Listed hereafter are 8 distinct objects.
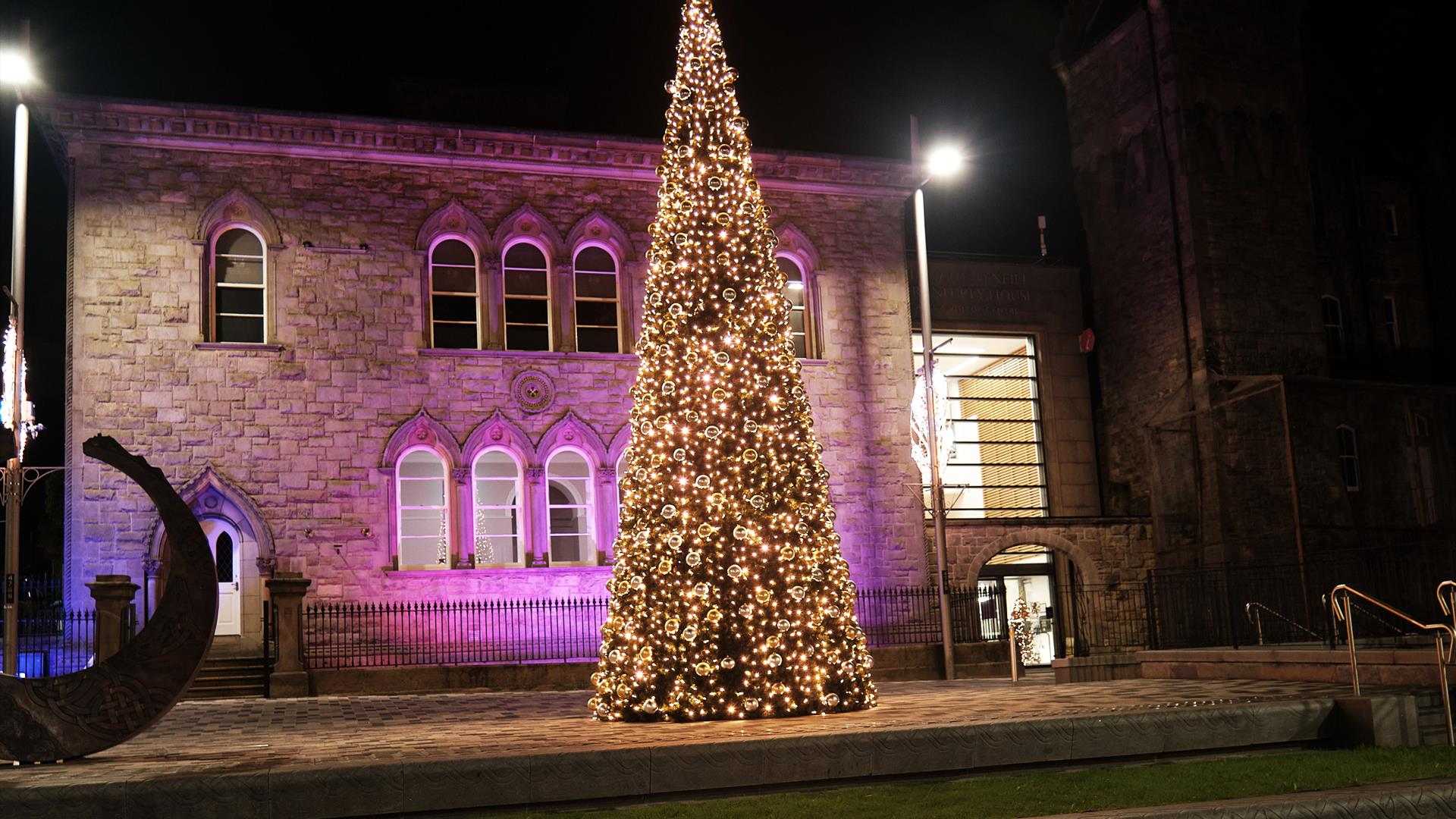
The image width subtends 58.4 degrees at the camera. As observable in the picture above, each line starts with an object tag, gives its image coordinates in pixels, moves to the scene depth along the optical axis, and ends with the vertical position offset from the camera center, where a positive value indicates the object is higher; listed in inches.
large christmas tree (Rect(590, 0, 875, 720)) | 522.6 +30.2
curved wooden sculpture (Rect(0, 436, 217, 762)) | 411.5 -26.6
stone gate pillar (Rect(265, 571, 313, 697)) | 845.8 -18.8
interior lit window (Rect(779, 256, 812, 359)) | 1083.9 +215.2
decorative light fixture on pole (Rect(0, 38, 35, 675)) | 690.2 +121.8
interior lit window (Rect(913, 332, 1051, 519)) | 1268.5 +121.8
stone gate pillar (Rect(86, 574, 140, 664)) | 791.7 -8.3
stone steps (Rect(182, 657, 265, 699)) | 837.8 -55.6
